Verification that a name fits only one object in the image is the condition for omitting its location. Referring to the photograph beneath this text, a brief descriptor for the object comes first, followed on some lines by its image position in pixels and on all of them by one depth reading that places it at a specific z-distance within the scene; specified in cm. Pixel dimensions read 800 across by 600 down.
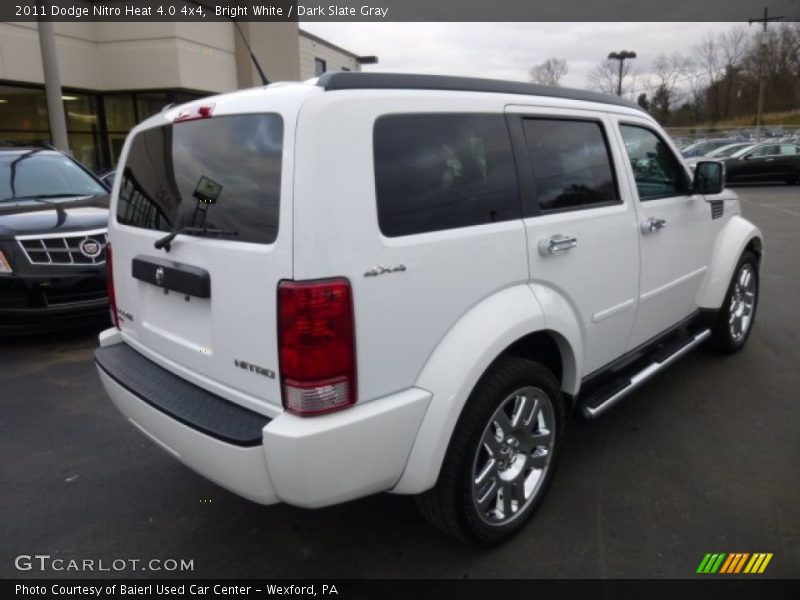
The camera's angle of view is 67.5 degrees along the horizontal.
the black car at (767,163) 2033
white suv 198
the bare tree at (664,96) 6194
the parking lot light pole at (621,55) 4097
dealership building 1553
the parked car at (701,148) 2473
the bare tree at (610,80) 5684
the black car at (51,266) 505
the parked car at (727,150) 2152
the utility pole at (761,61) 4041
